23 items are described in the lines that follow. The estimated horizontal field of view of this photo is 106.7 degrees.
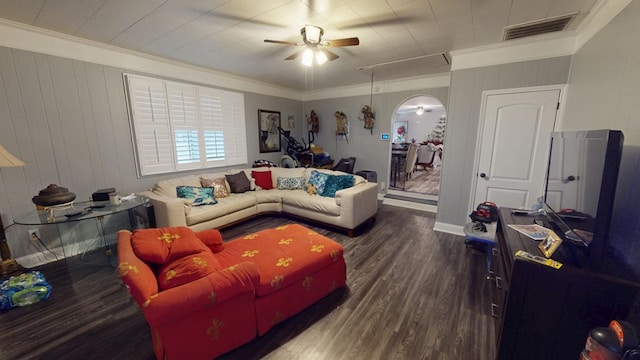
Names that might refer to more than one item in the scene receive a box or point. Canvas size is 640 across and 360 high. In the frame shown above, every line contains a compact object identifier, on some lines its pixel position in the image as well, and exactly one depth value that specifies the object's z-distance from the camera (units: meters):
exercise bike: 5.62
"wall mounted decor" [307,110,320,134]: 5.98
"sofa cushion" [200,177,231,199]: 3.88
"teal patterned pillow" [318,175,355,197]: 3.89
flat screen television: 1.13
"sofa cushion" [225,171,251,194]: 4.18
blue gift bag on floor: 1.98
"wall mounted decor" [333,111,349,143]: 5.59
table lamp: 2.38
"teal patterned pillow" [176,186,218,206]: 3.45
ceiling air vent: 2.32
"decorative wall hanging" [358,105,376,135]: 5.21
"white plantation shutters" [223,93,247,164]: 4.50
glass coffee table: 2.35
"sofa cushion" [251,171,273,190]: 4.51
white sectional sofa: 3.07
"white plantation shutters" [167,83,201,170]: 3.73
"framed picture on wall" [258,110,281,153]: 5.19
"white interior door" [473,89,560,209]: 2.86
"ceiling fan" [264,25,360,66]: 2.37
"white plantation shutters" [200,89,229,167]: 4.14
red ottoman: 1.75
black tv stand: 1.13
